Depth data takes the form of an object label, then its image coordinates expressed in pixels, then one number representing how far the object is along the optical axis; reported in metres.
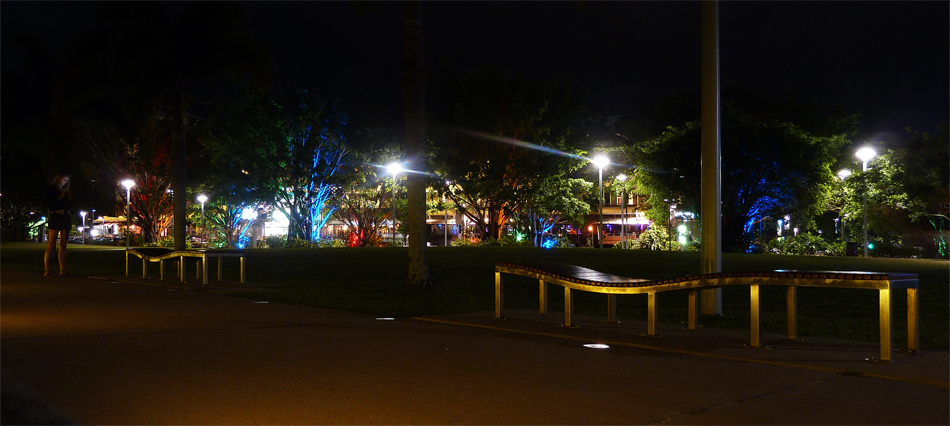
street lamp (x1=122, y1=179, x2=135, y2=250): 41.44
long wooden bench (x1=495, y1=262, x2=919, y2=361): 6.41
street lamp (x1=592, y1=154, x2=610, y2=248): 38.03
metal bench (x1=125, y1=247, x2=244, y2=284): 14.59
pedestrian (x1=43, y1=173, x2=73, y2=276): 15.28
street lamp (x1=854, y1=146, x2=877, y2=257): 33.28
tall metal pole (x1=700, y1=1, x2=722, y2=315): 9.41
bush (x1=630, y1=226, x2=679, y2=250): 39.94
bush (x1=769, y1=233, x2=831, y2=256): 34.00
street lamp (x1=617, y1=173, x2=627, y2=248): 45.77
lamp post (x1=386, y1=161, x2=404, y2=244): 41.31
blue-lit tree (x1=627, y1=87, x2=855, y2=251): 34.56
